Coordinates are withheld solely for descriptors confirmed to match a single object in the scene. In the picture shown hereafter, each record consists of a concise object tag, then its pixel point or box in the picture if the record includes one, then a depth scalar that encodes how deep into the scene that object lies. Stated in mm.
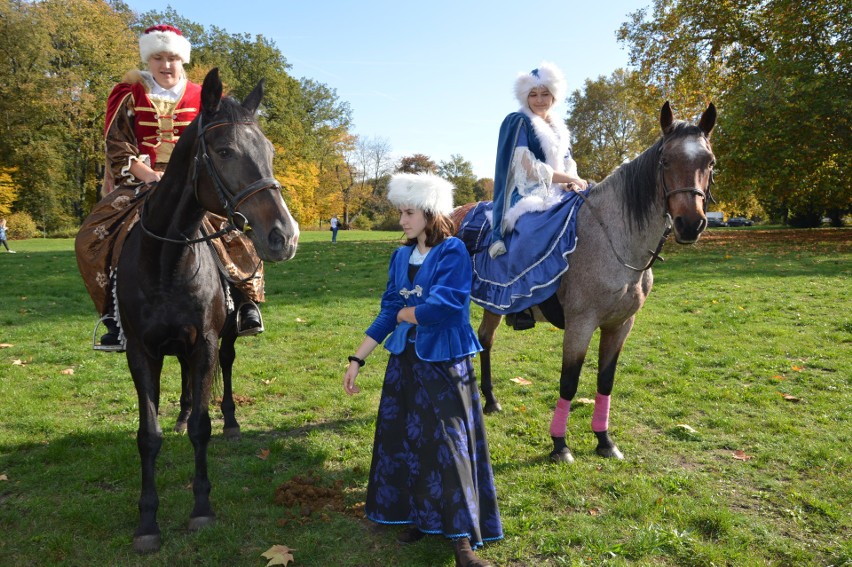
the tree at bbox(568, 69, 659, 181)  44750
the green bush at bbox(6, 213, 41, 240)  36719
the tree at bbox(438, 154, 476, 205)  81125
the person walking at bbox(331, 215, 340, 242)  30859
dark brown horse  3221
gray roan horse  4211
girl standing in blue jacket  3250
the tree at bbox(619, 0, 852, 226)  20578
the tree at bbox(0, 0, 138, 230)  35562
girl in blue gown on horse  4832
